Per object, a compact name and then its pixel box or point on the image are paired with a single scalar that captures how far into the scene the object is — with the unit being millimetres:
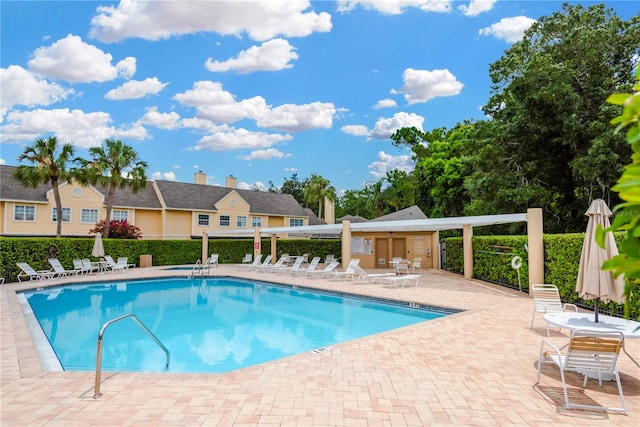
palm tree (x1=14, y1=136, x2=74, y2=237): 22531
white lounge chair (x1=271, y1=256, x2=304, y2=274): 21984
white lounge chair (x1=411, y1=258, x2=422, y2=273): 21416
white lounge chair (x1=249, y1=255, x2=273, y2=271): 23875
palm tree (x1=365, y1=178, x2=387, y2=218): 49469
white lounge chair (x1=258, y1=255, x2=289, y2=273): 23119
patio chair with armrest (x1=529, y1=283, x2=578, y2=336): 8703
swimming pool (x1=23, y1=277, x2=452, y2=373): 8695
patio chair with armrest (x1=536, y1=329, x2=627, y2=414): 5055
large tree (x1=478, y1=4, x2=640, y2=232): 18047
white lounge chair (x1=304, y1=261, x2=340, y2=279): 20523
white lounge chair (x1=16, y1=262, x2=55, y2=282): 18750
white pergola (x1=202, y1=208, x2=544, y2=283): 13359
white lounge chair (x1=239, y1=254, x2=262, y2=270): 24300
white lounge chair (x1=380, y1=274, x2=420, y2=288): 16188
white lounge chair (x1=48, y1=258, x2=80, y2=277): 20203
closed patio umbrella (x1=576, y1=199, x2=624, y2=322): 6473
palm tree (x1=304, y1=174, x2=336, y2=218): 50406
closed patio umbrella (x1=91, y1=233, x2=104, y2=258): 22062
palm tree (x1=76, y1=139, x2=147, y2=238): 26016
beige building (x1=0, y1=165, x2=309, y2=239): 27812
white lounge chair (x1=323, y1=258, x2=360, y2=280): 18772
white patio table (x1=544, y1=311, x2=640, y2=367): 5573
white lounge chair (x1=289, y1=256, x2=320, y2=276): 21572
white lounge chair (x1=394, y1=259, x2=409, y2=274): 20250
